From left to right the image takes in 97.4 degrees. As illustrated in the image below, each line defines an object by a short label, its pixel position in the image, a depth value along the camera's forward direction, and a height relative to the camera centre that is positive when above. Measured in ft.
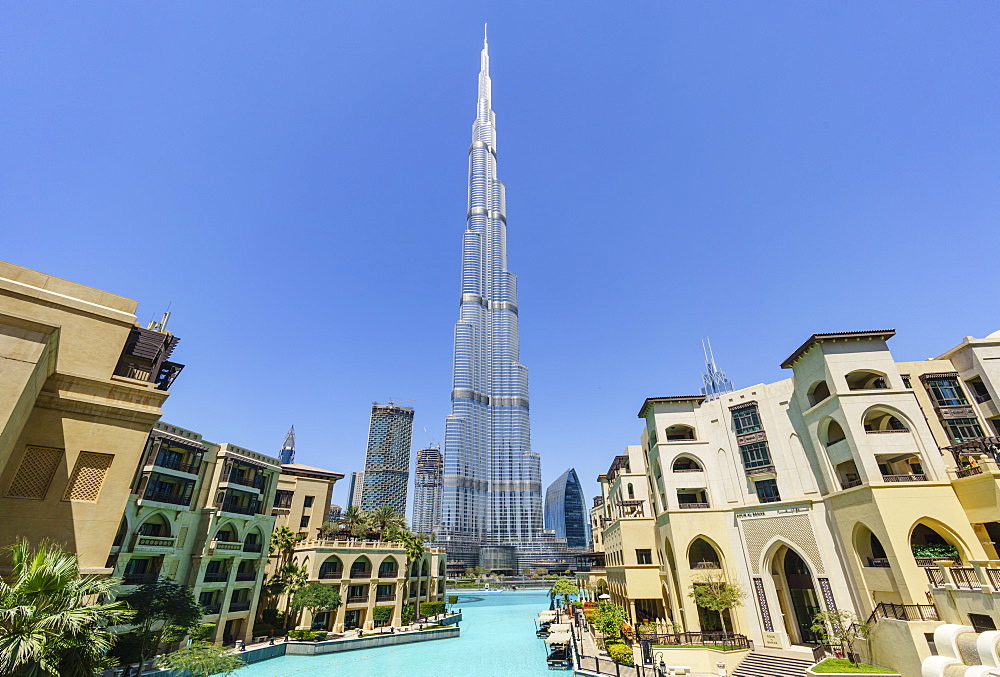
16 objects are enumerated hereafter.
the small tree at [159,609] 89.15 -9.99
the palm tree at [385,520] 187.62 +13.71
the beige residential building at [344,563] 143.84 -2.40
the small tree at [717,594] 102.77 -9.08
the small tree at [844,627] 85.81 -13.71
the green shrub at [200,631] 91.76 -14.41
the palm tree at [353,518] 181.27 +13.87
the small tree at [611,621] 108.17 -15.23
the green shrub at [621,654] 90.43 -18.88
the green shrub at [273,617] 134.21 -17.03
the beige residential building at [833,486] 82.53 +13.42
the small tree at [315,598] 131.64 -11.77
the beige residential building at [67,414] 38.65 +12.76
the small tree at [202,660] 78.18 -16.91
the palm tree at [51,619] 30.22 -4.09
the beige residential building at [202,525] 103.09 +7.38
